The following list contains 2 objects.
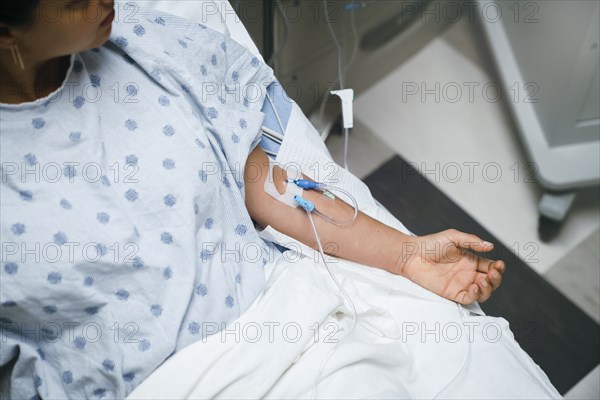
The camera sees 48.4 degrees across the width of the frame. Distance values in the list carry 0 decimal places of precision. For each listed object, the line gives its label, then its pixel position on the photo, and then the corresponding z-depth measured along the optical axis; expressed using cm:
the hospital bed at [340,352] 100
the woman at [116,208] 97
